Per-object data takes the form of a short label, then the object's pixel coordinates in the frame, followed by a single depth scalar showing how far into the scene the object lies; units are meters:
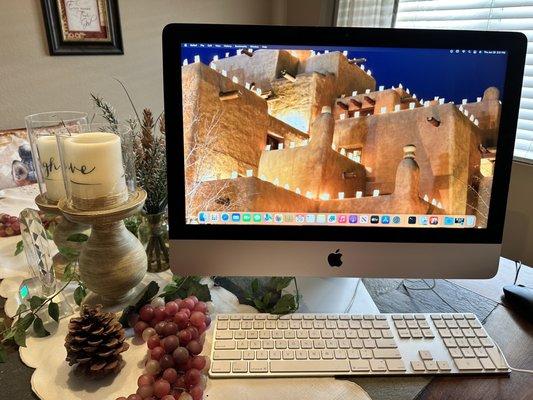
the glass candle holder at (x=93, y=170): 0.67
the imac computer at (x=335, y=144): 0.68
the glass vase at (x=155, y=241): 0.89
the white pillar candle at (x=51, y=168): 0.82
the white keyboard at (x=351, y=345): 0.62
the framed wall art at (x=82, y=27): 2.02
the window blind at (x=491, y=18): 1.64
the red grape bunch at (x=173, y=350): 0.55
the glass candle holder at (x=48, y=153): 0.82
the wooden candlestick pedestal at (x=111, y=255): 0.70
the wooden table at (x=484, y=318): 0.60
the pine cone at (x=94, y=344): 0.59
